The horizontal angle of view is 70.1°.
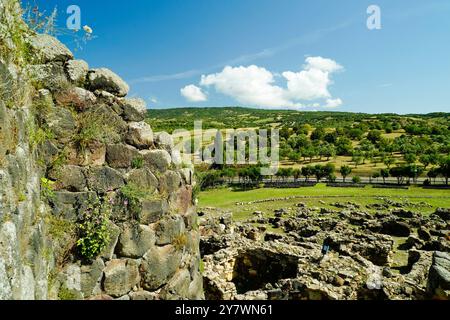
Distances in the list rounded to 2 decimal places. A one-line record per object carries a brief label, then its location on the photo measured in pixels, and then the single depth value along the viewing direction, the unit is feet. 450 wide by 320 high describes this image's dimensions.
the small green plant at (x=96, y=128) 19.47
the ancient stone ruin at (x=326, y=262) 37.09
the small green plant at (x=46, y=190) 17.71
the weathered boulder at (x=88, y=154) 19.07
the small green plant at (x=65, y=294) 17.26
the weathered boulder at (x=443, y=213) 104.68
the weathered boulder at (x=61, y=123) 18.71
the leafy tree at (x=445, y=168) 175.91
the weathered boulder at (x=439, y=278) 30.74
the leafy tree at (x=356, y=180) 196.27
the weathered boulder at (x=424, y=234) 74.72
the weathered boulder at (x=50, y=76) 18.83
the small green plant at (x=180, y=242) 22.79
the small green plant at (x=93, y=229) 18.22
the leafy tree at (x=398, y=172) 196.24
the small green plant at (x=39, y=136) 17.21
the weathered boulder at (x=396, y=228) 82.43
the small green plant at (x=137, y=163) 21.30
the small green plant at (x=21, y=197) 14.12
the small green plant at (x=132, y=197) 20.07
